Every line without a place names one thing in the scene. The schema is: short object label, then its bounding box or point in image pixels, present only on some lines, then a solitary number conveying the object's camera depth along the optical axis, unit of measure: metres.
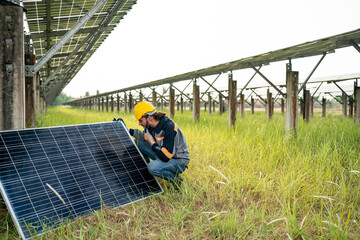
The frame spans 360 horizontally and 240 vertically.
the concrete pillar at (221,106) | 14.53
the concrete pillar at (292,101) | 5.66
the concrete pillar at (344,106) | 14.24
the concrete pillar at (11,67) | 3.01
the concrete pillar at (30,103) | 5.10
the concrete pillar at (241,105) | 15.18
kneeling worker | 3.35
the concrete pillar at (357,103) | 9.56
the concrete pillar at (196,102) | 10.28
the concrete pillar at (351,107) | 13.62
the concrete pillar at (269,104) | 11.97
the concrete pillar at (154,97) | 15.16
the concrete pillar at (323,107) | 16.50
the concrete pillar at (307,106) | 10.27
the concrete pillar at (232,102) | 7.67
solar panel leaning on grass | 2.45
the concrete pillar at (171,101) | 12.67
